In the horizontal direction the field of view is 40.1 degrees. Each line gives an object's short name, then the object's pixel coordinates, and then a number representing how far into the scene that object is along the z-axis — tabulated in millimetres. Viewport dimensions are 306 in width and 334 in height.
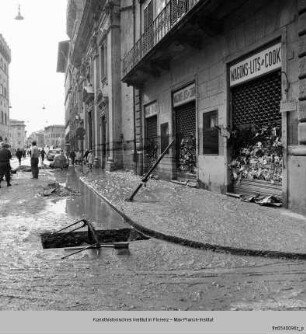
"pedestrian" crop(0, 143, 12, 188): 15191
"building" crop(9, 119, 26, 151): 127388
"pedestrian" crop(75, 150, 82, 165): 35462
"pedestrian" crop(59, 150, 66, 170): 28625
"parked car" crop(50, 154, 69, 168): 28750
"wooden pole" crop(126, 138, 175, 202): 9367
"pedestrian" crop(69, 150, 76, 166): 36750
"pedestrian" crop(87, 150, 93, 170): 28031
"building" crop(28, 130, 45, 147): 154625
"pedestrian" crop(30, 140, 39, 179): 18703
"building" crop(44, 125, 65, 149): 142000
